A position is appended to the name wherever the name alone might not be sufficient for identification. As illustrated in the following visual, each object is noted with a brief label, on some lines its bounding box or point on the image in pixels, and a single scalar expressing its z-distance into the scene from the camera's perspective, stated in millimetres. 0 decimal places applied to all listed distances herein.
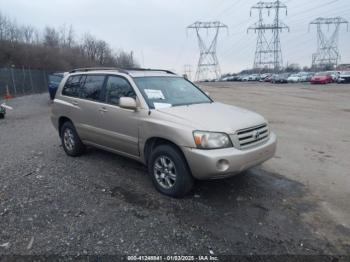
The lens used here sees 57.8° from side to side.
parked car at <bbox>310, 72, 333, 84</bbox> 40625
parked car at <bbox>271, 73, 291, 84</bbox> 50025
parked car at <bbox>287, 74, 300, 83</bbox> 49888
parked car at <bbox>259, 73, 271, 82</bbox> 61788
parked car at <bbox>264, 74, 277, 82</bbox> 53412
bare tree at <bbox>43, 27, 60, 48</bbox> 67000
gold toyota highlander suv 4012
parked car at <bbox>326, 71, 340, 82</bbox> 41681
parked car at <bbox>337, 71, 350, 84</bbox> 40188
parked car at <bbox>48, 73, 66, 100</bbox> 18266
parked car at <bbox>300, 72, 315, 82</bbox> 49519
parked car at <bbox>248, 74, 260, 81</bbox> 65938
